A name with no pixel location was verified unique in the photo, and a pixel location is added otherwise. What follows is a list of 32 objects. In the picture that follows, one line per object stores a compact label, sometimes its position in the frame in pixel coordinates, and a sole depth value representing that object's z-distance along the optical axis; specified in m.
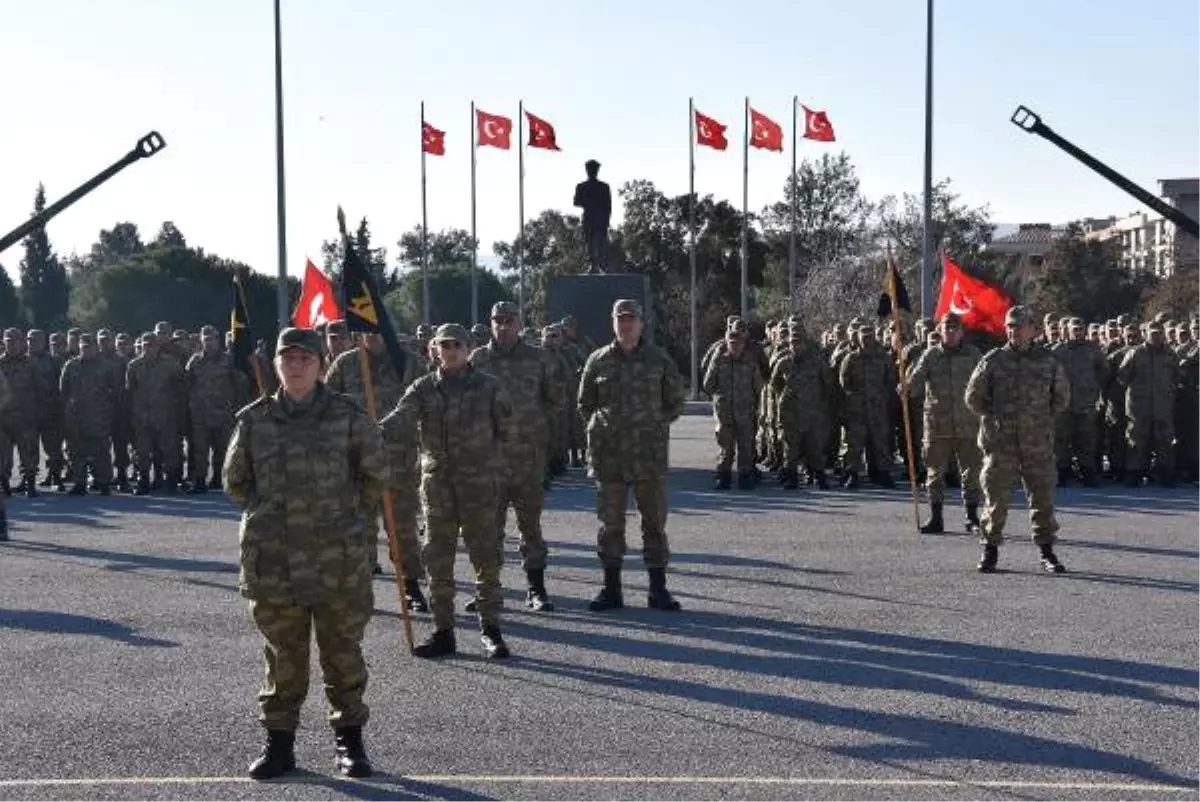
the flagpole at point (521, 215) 45.86
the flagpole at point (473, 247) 45.78
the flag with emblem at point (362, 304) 10.28
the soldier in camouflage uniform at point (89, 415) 21.56
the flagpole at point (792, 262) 46.92
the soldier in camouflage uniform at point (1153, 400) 20.97
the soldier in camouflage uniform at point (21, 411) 21.12
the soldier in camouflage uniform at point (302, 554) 7.42
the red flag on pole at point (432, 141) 45.03
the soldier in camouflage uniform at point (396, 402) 11.62
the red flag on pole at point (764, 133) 44.28
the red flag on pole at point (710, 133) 43.38
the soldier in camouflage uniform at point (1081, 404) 21.14
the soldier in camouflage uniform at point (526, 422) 11.80
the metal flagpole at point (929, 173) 30.36
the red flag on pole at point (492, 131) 44.06
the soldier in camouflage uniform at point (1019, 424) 13.27
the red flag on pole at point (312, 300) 15.84
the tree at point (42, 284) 83.44
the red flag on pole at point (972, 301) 20.00
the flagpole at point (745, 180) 45.66
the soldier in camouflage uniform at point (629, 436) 11.95
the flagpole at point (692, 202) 44.84
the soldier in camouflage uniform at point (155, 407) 21.56
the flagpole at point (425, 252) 45.07
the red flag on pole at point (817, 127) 43.16
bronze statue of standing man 23.80
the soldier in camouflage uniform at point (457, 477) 10.16
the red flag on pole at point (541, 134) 42.62
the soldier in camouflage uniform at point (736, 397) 20.84
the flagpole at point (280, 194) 31.53
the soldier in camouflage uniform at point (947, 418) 15.76
